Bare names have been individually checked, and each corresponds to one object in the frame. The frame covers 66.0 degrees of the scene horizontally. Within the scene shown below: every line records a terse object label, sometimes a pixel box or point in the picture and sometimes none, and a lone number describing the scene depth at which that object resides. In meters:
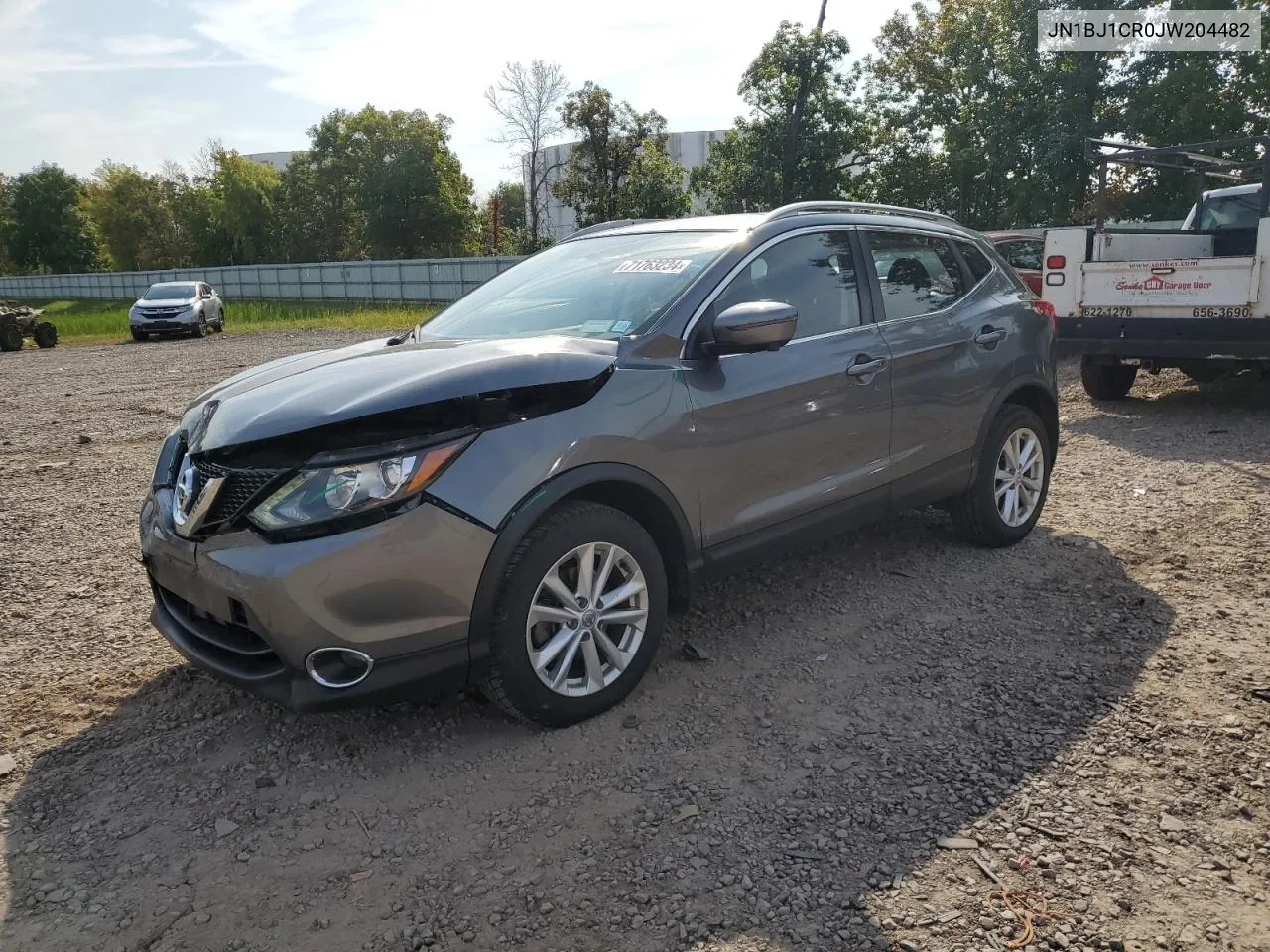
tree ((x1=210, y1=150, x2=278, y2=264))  61.72
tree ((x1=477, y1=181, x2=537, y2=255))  46.84
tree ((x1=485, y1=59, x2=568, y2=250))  41.28
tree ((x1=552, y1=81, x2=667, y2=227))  30.28
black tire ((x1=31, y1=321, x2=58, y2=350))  23.12
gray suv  2.84
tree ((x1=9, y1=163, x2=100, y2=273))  73.62
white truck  8.21
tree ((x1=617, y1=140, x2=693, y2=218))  29.75
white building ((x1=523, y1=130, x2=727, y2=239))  46.44
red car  12.62
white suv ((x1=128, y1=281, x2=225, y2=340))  24.50
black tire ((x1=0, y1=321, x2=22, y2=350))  22.08
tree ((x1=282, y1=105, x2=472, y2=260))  51.03
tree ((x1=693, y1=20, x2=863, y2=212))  25.91
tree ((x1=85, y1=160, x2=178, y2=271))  69.19
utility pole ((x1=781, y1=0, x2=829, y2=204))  25.91
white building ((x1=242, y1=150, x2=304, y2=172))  104.25
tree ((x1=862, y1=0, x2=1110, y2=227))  24.36
